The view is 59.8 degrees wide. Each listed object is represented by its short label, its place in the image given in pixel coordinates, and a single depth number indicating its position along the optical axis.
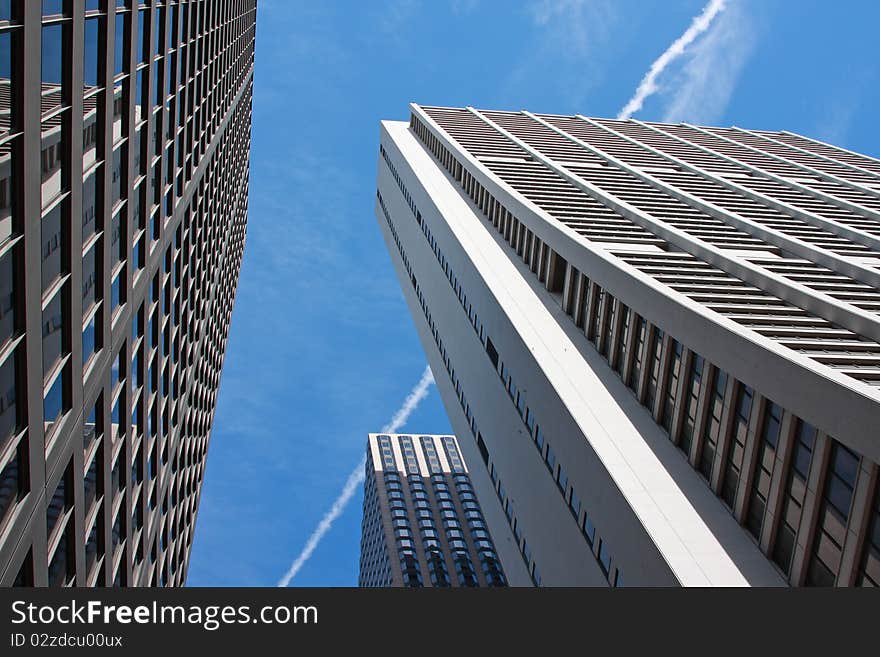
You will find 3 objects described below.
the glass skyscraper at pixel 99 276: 15.87
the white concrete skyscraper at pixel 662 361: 27.06
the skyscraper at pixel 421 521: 112.31
